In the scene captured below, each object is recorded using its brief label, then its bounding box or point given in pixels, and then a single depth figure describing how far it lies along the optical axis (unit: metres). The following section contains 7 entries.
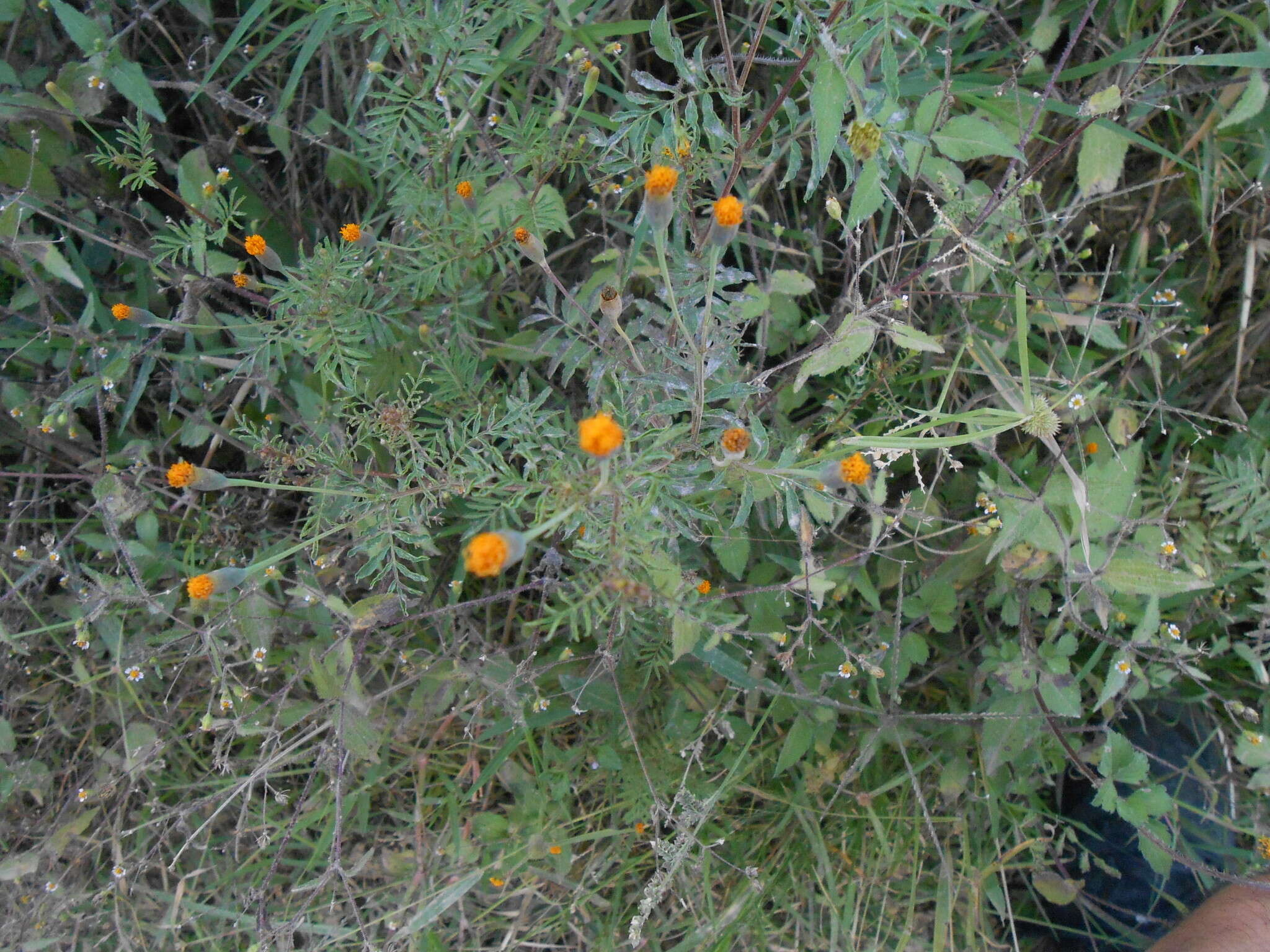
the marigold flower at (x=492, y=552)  0.42
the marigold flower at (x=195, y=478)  0.50
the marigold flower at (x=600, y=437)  0.42
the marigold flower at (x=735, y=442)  0.47
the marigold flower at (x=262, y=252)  0.54
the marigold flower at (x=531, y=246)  0.52
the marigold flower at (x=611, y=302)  0.50
